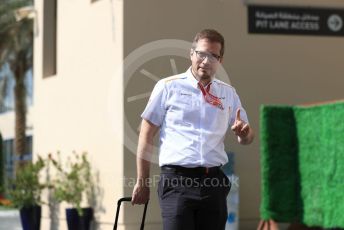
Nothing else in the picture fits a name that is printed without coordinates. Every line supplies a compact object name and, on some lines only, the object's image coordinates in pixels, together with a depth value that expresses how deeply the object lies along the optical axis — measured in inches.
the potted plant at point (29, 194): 840.0
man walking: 291.6
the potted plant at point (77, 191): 781.3
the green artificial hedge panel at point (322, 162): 438.5
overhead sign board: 784.3
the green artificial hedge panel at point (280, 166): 485.1
